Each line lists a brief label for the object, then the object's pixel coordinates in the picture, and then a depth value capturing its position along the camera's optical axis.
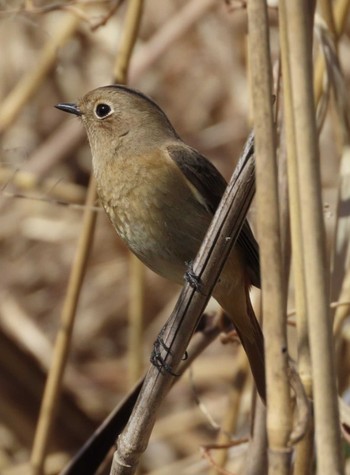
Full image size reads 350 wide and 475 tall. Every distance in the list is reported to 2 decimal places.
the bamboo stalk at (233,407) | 5.36
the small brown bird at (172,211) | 4.75
